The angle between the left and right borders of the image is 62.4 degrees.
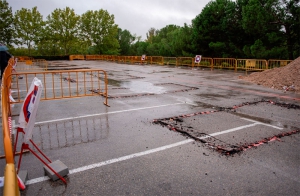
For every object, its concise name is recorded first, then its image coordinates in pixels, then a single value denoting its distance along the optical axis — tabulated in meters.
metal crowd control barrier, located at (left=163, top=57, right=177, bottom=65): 32.69
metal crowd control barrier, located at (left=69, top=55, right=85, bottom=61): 56.96
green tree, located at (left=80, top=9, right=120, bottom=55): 74.25
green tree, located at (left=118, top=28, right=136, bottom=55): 84.82
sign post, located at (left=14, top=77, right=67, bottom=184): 3.47
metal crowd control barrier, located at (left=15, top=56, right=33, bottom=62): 49.42
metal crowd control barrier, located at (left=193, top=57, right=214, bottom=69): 25.85
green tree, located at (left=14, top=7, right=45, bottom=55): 62.81
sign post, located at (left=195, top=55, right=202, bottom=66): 26.80
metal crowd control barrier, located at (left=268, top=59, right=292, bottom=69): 19.19
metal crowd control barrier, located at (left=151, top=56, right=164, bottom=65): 34.35
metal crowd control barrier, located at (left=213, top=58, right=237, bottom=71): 24.09
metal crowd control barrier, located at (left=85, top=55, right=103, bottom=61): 53.53
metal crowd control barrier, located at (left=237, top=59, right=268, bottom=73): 20.36
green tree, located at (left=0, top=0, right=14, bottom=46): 59.94
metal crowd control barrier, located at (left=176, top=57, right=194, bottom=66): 29.32
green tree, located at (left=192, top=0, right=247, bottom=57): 28.22
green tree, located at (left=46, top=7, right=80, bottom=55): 68.00
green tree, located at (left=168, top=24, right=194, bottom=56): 34.97
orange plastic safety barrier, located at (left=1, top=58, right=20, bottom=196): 1.80
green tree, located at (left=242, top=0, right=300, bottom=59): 21.19
